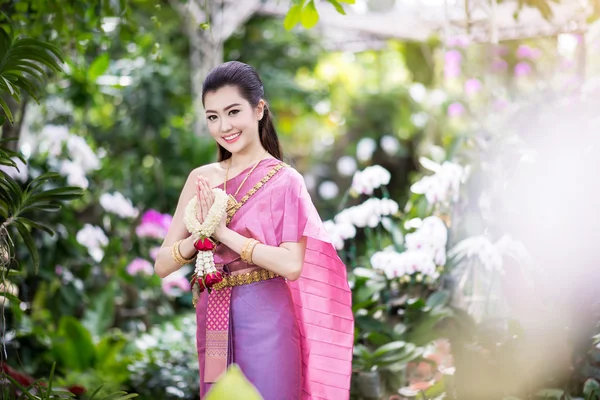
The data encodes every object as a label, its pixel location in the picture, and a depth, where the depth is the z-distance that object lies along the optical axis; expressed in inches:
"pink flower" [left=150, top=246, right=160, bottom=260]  206.7
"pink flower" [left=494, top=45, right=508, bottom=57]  385.6
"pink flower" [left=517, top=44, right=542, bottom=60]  373.7
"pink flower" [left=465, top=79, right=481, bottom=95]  354.3
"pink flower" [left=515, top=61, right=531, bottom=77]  384.8
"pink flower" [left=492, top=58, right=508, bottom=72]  388.6
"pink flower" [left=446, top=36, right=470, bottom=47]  336.7
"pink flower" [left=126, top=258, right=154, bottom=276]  203.0
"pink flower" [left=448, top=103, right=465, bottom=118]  362.9
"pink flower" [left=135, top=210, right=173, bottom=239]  206.5
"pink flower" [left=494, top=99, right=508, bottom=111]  281.9
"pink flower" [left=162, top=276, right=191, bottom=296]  209.5
